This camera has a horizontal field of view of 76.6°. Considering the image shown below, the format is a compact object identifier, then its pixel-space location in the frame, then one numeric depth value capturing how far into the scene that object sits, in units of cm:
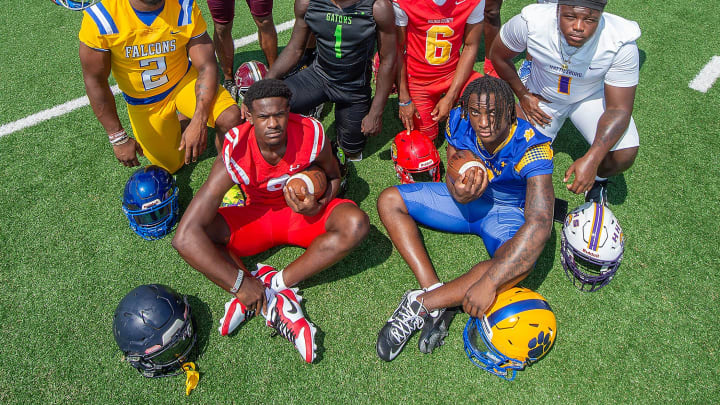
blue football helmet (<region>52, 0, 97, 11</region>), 482
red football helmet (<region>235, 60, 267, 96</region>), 538
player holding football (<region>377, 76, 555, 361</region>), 355
